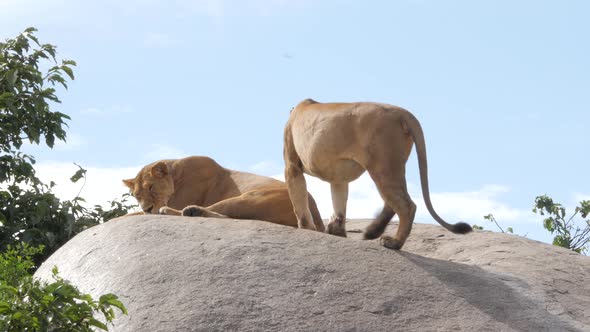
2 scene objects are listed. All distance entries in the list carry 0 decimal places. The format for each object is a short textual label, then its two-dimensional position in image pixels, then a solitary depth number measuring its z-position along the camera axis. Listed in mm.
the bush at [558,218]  25500
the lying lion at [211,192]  17734
